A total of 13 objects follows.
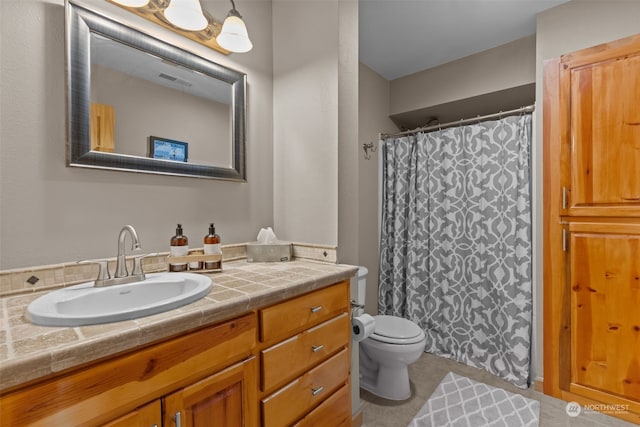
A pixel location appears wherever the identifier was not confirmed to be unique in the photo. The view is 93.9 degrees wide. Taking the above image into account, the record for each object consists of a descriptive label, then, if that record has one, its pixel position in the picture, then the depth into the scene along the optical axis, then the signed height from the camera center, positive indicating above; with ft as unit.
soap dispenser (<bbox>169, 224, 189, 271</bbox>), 4.31 -0.51
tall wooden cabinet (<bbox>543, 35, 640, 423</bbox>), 5.56 -0.31
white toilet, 5.98 -2.96
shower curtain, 6.90 -0.80
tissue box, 5.31 -0.71
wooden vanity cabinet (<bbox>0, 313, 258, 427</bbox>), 1.98 -1.37
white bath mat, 5.52 -3.90
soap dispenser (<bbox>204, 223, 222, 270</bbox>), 4.52 -0.55
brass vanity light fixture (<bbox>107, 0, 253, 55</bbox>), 4.21 +2.90
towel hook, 8.76 +1.89
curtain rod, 6.82 +2.33
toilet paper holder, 5.45 -1.72
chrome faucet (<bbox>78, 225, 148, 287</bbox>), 3.45 -0.68
